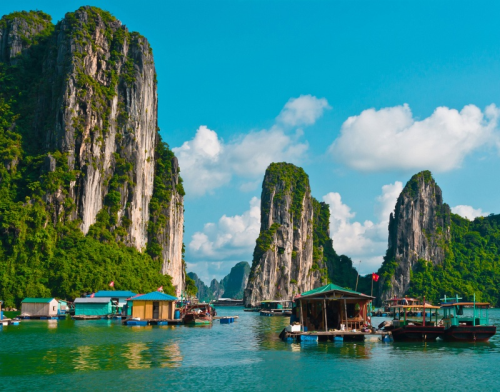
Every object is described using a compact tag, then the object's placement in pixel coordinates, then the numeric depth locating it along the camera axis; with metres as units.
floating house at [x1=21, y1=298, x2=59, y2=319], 82.62
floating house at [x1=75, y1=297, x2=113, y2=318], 83.38
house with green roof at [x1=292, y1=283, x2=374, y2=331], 49.50
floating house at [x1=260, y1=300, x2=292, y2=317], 124.55
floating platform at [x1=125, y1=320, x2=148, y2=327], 68.94
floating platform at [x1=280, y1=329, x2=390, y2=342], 47.31
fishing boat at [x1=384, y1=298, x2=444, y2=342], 50.50
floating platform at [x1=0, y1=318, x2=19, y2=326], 65.21
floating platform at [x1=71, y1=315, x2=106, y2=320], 81.31
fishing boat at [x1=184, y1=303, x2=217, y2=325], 72.88
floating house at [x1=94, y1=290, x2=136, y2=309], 90.12
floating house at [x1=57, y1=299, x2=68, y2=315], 86.63
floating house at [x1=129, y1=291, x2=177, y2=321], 72.56
